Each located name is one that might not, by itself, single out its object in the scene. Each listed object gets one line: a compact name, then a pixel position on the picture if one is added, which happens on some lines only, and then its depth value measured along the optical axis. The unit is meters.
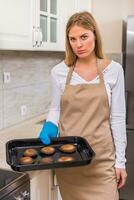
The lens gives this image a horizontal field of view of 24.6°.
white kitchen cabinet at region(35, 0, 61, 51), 1.81
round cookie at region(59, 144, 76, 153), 1.34
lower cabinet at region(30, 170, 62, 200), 1.49
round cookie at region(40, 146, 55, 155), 1.31
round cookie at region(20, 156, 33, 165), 1.21
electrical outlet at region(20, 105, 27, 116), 2.21
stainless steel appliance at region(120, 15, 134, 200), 2.56
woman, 1.37
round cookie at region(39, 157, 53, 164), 1.23
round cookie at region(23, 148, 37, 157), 1.29
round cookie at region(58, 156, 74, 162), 1.24
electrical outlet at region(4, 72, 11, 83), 1.98
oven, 1.08
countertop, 1.75
